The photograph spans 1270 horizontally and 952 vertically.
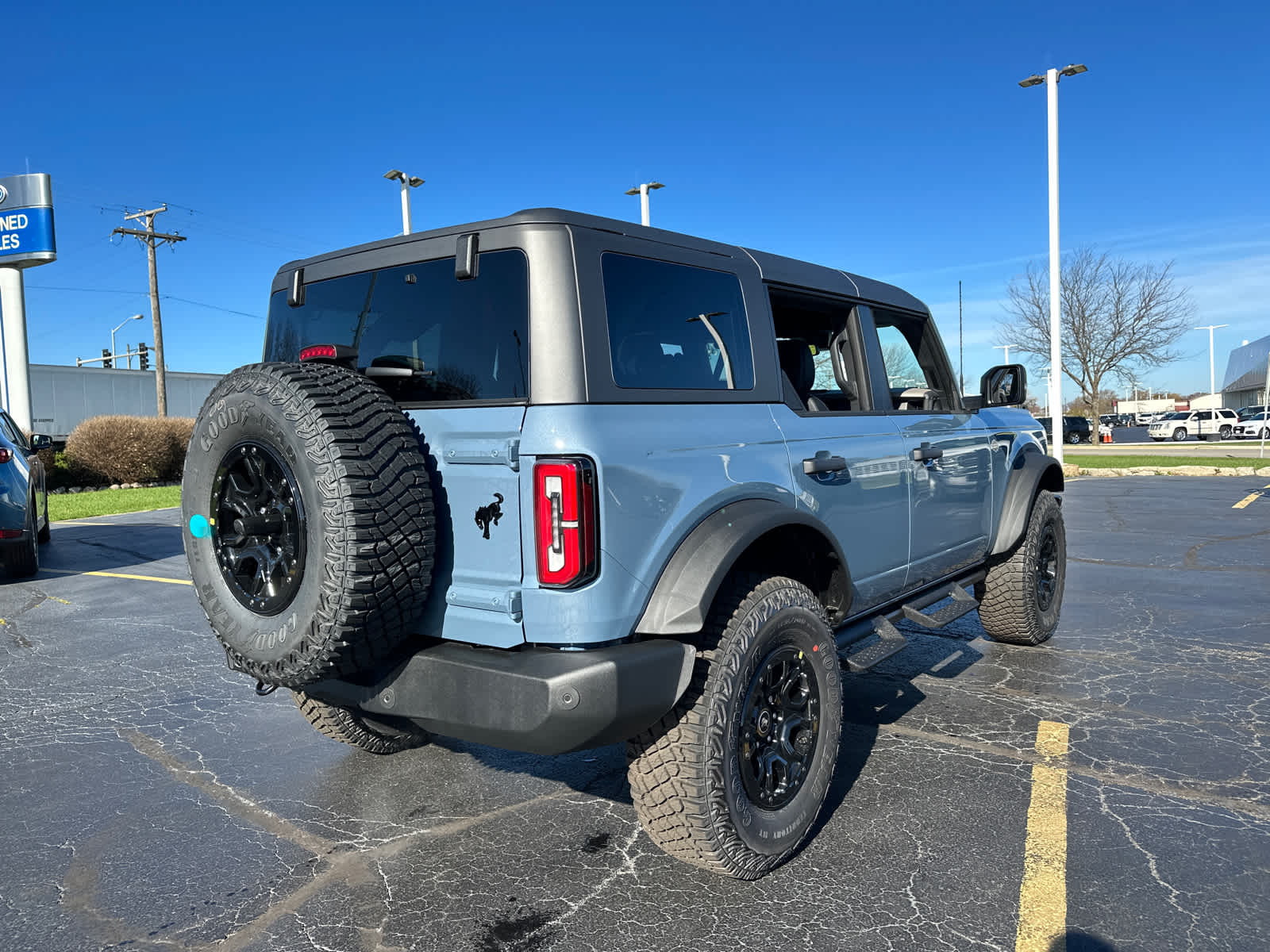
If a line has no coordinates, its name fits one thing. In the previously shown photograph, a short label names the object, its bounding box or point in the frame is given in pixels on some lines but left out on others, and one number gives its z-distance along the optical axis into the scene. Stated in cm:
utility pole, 3319
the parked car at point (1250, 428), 4206
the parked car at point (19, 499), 792
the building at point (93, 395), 3203
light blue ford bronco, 246
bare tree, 3534
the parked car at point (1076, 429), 4647
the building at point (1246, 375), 7328
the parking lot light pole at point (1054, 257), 1856
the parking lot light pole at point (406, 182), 2092
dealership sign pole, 2158
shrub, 2117
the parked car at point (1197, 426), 4603
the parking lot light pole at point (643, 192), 2181
